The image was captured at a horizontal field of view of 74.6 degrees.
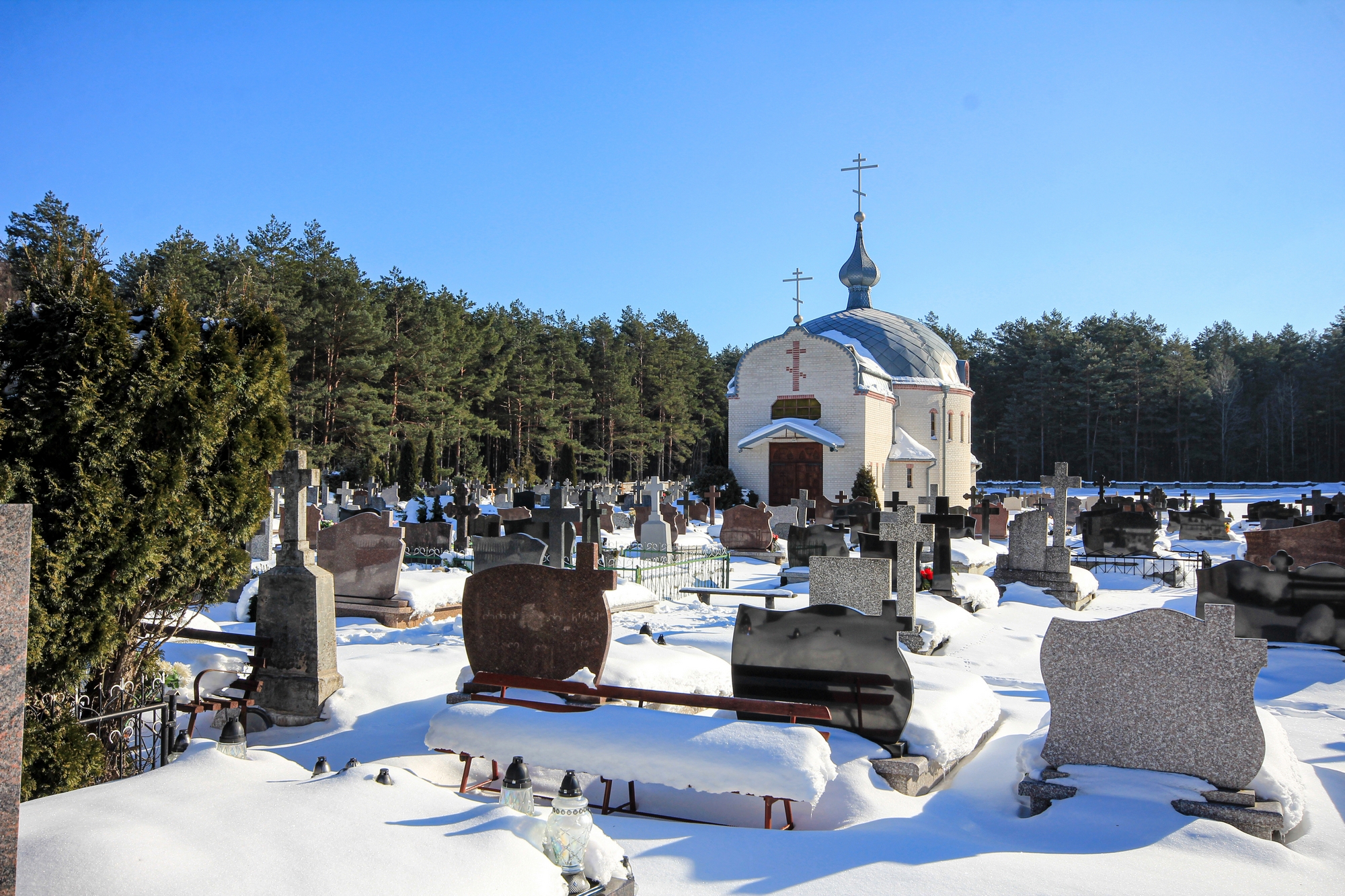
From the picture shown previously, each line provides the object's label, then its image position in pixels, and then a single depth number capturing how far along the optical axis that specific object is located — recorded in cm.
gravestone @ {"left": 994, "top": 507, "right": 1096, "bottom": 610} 1525
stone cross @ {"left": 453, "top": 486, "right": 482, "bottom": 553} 1833
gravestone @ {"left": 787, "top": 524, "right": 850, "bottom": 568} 1641
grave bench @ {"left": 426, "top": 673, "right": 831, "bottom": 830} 498
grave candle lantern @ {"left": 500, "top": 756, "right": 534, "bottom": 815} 381
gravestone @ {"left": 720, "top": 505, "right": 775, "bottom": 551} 2077
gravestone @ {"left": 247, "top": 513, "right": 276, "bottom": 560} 1619
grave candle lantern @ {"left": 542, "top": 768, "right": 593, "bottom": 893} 326
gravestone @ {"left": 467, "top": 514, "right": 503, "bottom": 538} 1520
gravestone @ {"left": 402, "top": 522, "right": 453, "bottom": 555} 1755
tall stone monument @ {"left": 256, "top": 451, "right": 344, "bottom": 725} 667
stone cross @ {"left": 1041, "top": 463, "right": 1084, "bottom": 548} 1563
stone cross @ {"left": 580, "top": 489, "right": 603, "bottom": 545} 1028
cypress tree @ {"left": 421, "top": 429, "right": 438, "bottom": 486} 3819
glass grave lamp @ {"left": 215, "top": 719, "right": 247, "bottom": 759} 466
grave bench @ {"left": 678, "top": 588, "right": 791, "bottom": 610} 1106
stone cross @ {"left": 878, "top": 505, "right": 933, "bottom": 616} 1009
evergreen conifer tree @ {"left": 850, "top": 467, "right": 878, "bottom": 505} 3219
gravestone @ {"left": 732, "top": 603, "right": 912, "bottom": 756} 593
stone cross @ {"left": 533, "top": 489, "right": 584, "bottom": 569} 1281
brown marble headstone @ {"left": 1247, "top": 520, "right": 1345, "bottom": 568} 1309
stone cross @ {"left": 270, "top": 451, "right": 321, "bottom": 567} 695
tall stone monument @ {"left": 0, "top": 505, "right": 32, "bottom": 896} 230
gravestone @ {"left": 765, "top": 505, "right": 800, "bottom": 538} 2562
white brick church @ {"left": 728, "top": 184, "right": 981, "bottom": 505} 3412
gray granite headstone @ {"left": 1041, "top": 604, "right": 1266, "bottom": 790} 508
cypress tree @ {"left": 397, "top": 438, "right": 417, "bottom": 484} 3544
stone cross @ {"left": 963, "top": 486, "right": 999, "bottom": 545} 2169
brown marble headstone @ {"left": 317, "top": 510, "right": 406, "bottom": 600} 1070
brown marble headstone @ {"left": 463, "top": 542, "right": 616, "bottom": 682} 629
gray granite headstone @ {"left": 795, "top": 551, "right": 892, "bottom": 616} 852
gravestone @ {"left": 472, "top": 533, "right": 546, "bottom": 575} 1174
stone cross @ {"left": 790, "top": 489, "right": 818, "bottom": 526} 1884
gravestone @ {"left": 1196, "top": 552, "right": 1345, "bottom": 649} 1005
